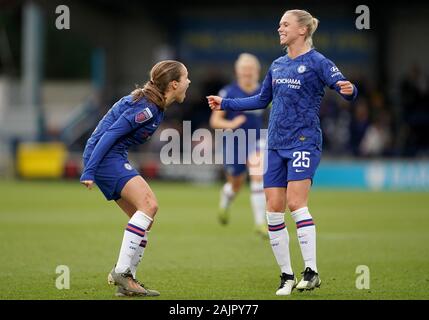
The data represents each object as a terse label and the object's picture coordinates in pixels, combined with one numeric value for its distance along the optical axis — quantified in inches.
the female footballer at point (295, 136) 653.9
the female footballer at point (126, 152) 637.3
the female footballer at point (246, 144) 1100.5
